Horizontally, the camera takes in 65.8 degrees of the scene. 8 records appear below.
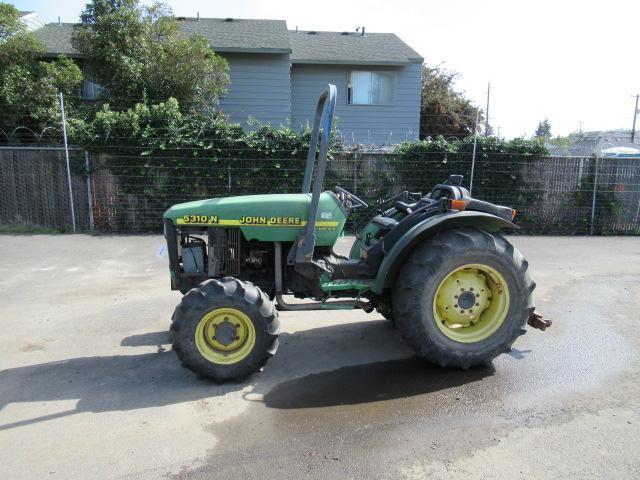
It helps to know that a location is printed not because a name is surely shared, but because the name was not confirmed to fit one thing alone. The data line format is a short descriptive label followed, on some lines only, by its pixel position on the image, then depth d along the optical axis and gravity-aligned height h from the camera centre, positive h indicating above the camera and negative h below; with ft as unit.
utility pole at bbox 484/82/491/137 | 37.29 +3.64
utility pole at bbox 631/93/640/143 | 117.60 +11.05
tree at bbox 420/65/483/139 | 64.23 +6.76
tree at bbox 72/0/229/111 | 39.88 +8.77
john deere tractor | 12.28 -3.01
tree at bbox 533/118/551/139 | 206.59 +15.96
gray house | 48.07 +8.60
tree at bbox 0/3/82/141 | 39.11 +6.62
